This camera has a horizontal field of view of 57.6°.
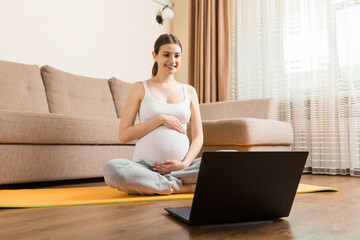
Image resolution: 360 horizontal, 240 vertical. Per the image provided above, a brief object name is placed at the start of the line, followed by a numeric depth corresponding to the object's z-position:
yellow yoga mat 1.23
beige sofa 1.81
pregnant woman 1.40
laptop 0.80
